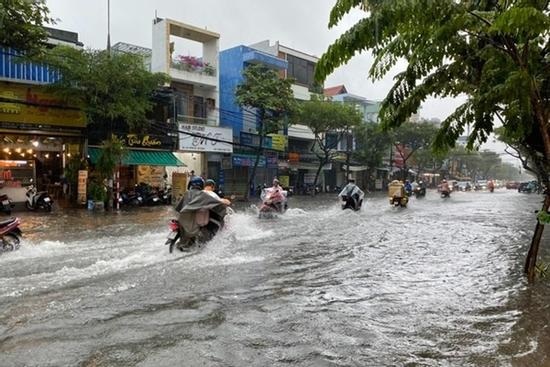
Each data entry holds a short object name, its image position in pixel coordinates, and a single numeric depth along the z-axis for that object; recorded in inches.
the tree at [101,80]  780.6
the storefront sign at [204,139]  1111.6
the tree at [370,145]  1806.1
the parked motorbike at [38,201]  780.6
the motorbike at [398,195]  995.3
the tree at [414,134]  1993.1
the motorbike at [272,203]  684.7
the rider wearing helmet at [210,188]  379.9
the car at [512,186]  2881.4
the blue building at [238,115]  1332.4
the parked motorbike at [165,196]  1001.5
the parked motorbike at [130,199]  929.5
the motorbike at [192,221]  359.9
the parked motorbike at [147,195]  962.7
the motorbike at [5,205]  705.0
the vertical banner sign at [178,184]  1033.5
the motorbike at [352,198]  807.7
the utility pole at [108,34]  820.5
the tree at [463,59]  190.7
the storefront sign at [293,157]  1585.9
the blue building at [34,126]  803.4
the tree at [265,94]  1163.9
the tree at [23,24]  565.3
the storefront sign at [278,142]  1454.0
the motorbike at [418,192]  1487.5
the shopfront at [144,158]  950.4
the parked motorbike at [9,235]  371.9
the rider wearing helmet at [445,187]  1471.5
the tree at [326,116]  1407.5
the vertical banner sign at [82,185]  849.5
